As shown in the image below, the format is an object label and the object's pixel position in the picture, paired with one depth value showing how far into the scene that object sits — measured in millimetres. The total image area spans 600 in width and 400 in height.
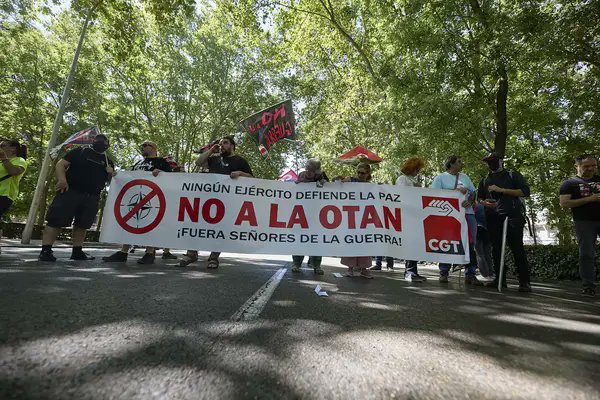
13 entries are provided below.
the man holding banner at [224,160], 5965
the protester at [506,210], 5273
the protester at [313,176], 6072
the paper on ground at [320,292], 3647
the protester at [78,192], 5375
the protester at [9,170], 5208
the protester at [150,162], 6176
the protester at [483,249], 6122
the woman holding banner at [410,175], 6215
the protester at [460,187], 5902
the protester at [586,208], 5156
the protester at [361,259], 5879
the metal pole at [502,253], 5047
